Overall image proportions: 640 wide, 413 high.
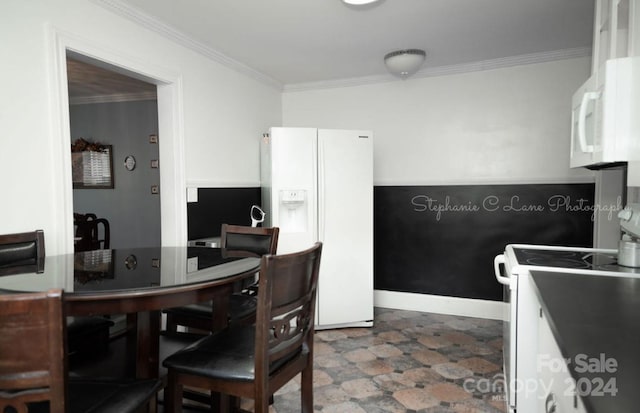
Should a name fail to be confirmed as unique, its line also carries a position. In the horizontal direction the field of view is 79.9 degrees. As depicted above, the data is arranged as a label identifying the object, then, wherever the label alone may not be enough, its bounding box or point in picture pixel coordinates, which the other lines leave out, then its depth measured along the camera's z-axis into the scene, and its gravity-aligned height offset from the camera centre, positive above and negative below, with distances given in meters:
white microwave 1.38 +0.28
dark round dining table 1.28 -0.35
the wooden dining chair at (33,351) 0.89 -0.39
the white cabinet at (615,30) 1.41 +0.69
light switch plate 2.96 -0.04
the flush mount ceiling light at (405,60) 3.20 +1.09
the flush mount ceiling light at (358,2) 2.20 +1.08
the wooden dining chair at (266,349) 1.32 -0.62
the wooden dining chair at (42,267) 1.72 -0.33
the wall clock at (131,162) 4.63 +0.33
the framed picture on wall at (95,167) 4.71 +0.28
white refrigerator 3.33 -0.16
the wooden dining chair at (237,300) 2.07 -0.66
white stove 1.67 -0.59
